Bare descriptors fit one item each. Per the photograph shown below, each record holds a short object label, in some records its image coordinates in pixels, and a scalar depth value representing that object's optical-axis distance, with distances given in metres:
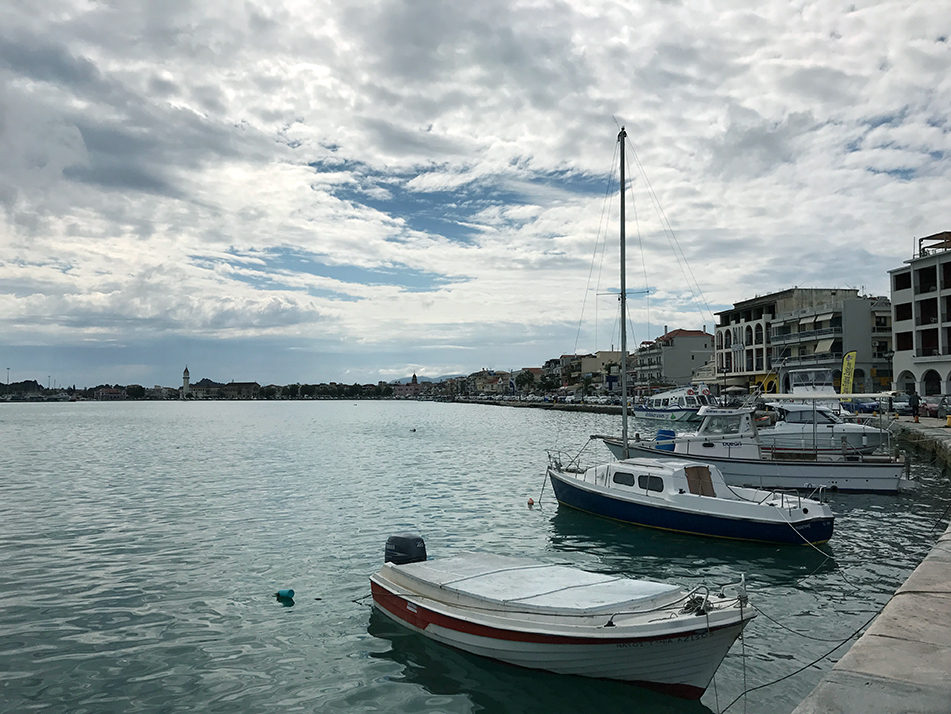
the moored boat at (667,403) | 74.19
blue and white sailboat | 18.39
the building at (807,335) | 82.88
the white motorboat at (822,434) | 30.75
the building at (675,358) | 140.88
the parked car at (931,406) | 56.91
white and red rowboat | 9.47
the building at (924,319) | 64.19
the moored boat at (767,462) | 26.77
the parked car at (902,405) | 60.68
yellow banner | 46.34
